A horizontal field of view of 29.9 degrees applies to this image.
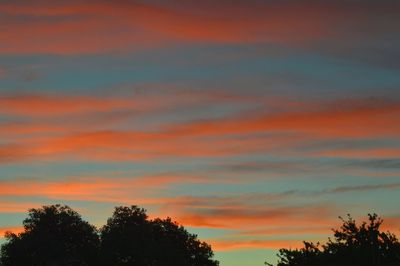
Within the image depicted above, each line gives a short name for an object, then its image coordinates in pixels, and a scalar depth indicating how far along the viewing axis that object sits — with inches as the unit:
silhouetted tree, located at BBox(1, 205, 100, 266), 5054.1
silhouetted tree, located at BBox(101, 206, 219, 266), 5147.6
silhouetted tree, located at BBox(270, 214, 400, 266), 2257.6
